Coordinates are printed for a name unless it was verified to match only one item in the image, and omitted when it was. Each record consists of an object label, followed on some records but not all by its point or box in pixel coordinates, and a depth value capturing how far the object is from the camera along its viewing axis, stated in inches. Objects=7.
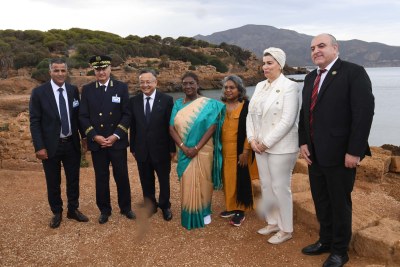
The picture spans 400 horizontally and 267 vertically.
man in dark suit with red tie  109.9
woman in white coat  130.6
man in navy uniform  156.0
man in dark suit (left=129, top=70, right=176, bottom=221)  158.7
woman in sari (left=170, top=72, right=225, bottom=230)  149.8
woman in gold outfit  149.8
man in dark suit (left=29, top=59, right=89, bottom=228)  153.1
